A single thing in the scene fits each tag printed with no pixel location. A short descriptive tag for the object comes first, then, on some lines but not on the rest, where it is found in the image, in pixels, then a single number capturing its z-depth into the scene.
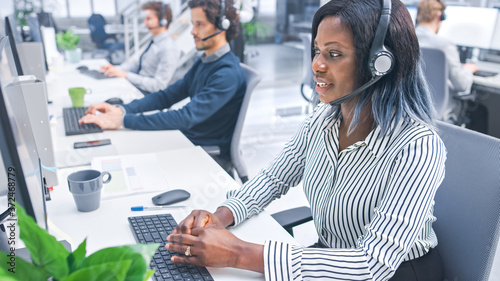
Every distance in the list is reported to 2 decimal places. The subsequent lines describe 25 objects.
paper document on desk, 1.22
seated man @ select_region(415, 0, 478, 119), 2.69
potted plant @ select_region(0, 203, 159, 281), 0.43
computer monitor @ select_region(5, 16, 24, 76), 1.51
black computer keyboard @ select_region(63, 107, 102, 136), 1.69
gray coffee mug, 1.07
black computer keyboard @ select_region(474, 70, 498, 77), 2.93
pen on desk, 1.11
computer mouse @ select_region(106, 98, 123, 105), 2.15
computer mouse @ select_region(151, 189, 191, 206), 1.15
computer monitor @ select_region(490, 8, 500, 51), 3.00
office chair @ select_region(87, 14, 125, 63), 5.12
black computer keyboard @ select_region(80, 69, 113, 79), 2.86
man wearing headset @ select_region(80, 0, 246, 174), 1.77
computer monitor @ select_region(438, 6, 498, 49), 3.04
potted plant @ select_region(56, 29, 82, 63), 3.27
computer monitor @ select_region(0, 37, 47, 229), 0.53
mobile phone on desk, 1.54
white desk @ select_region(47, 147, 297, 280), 0.98
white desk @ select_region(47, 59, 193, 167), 1.48
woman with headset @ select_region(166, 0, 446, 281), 0.85
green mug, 1.99
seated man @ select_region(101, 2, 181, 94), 2.86
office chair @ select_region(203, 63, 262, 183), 1.74
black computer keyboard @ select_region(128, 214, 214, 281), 0.83
